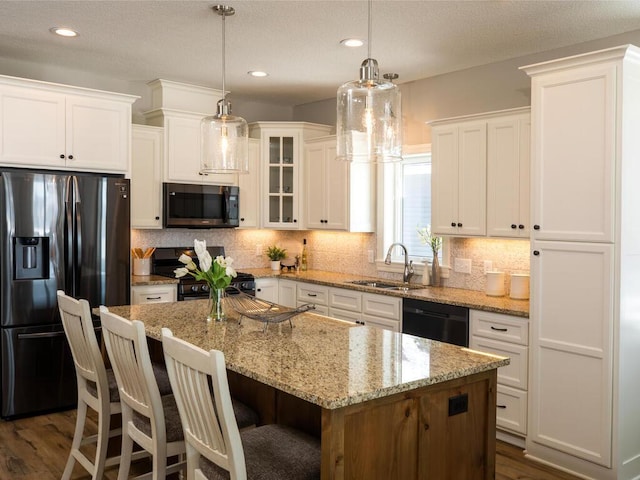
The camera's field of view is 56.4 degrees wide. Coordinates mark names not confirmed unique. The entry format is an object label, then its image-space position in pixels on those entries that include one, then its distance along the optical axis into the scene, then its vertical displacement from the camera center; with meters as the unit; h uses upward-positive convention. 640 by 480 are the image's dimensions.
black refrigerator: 4.16 -0.30
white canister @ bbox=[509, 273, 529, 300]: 4.10 -0.39
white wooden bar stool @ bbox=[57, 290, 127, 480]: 2.89 -0.80
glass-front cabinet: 5.90 +0.59
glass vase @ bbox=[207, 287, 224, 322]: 3.18 -0.42
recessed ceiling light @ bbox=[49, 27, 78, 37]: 3.92 +1.30
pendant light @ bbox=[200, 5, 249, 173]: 3.20 +0.46
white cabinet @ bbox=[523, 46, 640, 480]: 3.24 -0.19
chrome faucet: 5.08 -0.33
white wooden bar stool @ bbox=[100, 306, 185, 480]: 2.45 -0.76
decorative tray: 2.91 -0.44
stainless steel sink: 4.93 -0.48
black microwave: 5.28 +0.20
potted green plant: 6.11 -0.28
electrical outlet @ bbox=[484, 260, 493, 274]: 4.57 -0.28
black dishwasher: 4.05 -0.65
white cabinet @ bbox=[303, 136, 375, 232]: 5.48 +0.36
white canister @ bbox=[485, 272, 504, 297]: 4.30 -0.39
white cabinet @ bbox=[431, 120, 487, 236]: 4.29 +0.38
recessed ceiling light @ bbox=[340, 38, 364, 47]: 4.04 +1.28
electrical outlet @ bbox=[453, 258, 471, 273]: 4.73 -0.29
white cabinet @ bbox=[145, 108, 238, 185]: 5.26 +0.75
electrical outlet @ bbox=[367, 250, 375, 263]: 5.63 -0.26
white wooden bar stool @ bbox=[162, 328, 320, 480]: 1.92 -0.75
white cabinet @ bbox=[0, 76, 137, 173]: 4.19 +0.74
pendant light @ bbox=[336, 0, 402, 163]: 2.45 +0.46
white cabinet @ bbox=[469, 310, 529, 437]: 3.74 -0.79
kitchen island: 1.95 -0.58
